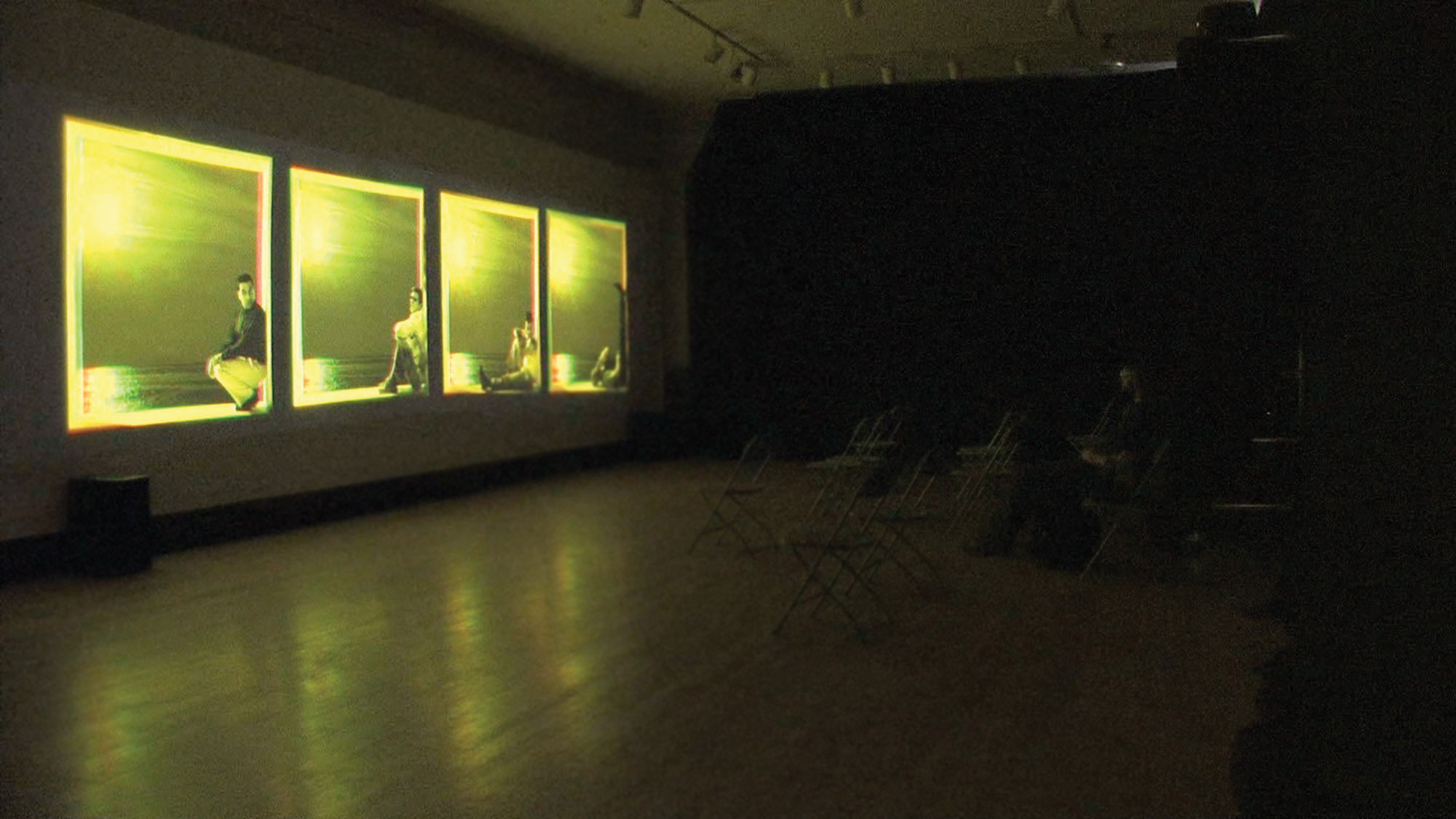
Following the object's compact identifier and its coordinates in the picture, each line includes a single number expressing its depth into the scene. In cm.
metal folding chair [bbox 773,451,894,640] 536
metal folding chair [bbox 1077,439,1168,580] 678
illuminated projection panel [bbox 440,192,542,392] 1019
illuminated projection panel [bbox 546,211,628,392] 1183
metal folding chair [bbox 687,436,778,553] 772
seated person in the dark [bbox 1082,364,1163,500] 710
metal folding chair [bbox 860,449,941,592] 626
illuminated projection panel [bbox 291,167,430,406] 852
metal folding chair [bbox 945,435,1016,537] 866
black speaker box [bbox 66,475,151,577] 668
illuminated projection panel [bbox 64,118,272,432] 684
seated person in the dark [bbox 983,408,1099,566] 688
